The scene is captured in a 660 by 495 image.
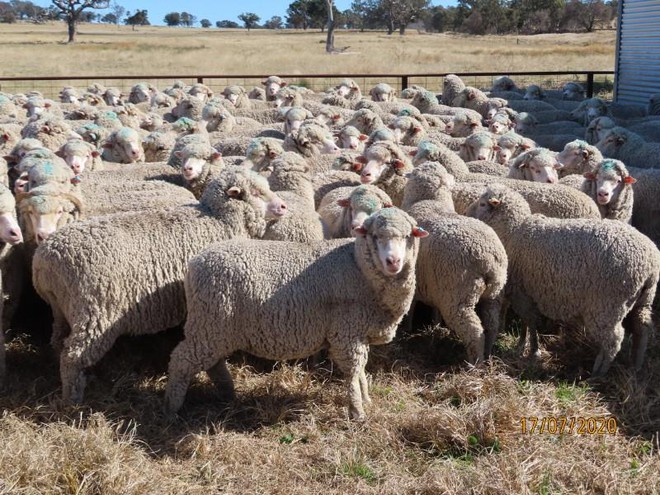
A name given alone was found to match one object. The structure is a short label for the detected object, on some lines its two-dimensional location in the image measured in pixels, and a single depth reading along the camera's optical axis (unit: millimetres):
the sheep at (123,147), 7652
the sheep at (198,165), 6065
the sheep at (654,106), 13055
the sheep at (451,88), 13875
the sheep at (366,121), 9617
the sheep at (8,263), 4480
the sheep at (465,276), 4578
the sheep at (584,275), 4531
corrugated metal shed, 14625
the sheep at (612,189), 5969
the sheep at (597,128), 9414
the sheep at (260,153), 6598
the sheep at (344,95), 12734
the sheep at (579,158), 7195
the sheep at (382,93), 13422
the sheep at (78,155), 6402
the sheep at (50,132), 7754
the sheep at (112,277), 4105
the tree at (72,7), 53181
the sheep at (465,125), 9734
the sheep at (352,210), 5086
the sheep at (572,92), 16297
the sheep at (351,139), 8273
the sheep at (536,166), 6480
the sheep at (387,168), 6348
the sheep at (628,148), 8172
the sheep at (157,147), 7855
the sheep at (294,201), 5180
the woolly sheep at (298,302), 3969
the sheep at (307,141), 7500
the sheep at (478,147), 7777
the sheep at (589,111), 11461
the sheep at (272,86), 14336
